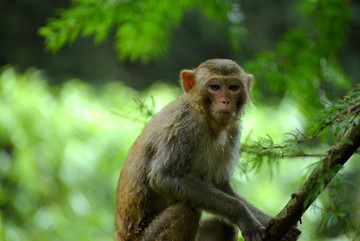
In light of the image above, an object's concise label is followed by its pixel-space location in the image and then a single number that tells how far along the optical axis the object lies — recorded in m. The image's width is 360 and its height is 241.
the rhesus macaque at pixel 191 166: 8.30
